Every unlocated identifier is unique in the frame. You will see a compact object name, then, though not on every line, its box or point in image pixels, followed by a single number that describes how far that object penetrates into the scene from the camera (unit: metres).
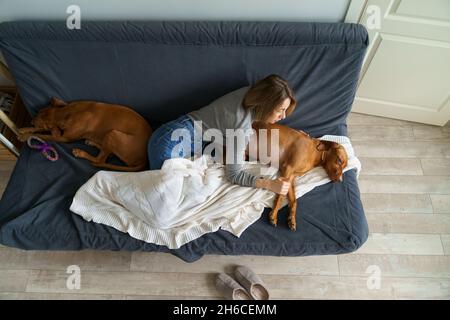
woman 1.48
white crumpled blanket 1.58
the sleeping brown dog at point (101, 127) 1.77
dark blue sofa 1.60
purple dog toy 1.82
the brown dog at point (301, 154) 1.72
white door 1.70
